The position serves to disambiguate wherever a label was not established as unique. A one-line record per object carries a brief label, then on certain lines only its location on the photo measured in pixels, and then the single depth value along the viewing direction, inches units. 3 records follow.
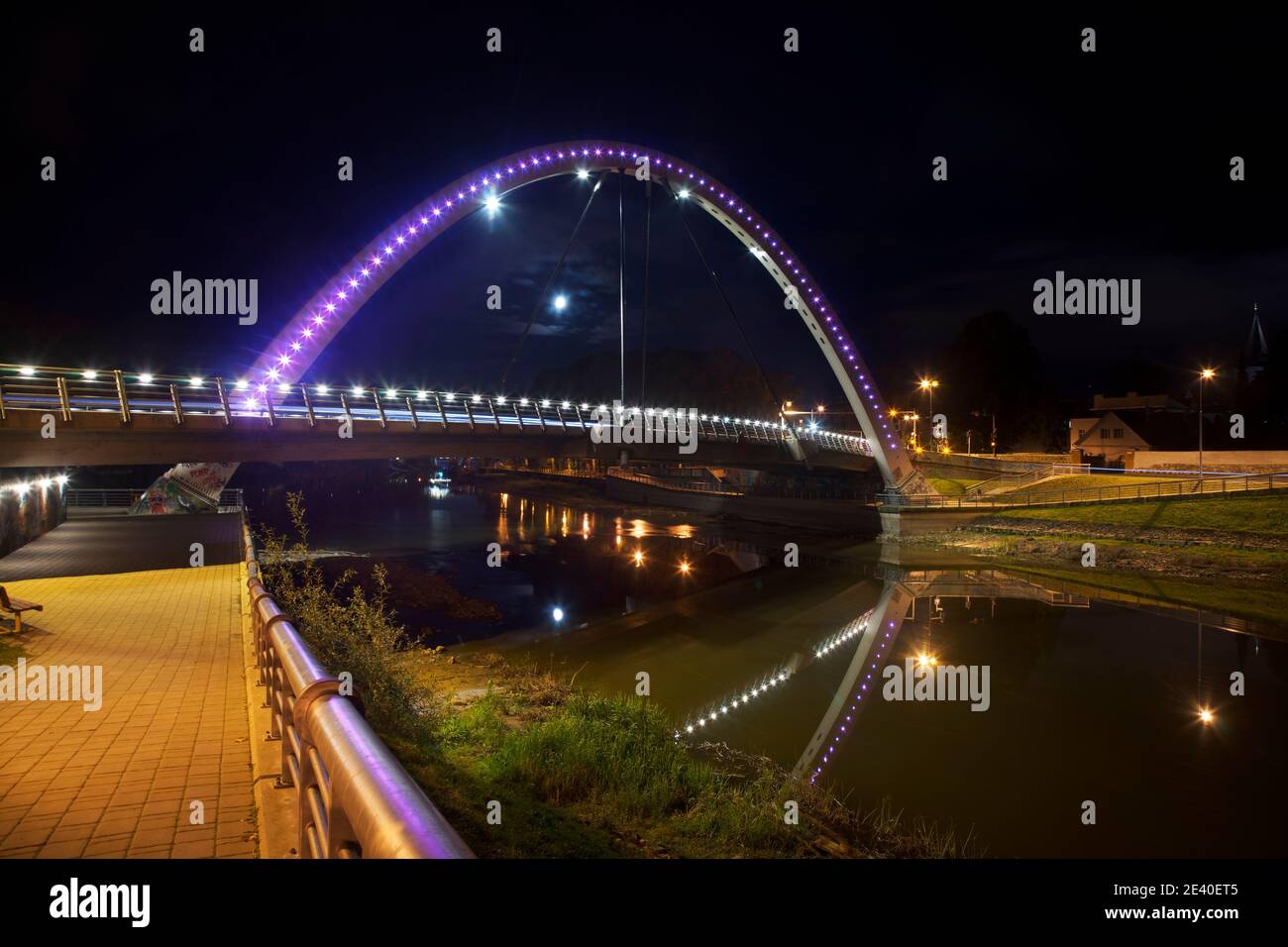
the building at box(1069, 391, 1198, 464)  2322.8
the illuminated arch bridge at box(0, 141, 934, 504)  1041.5
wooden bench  443.5
